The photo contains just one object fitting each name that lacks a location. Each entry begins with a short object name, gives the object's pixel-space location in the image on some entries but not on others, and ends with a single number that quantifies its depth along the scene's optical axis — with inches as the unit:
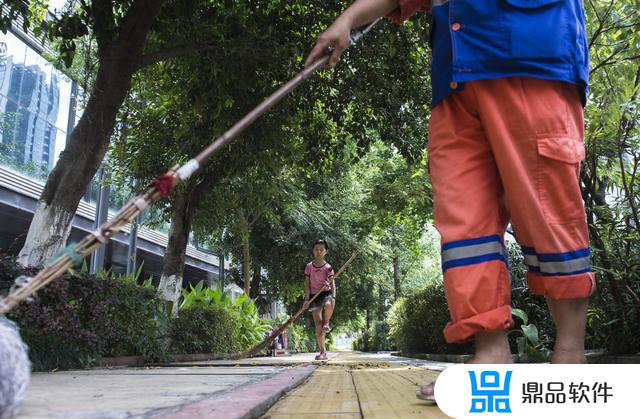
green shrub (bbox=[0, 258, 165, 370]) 165.3
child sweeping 378.0
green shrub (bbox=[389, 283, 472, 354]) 339.0
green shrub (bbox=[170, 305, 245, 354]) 327.4
